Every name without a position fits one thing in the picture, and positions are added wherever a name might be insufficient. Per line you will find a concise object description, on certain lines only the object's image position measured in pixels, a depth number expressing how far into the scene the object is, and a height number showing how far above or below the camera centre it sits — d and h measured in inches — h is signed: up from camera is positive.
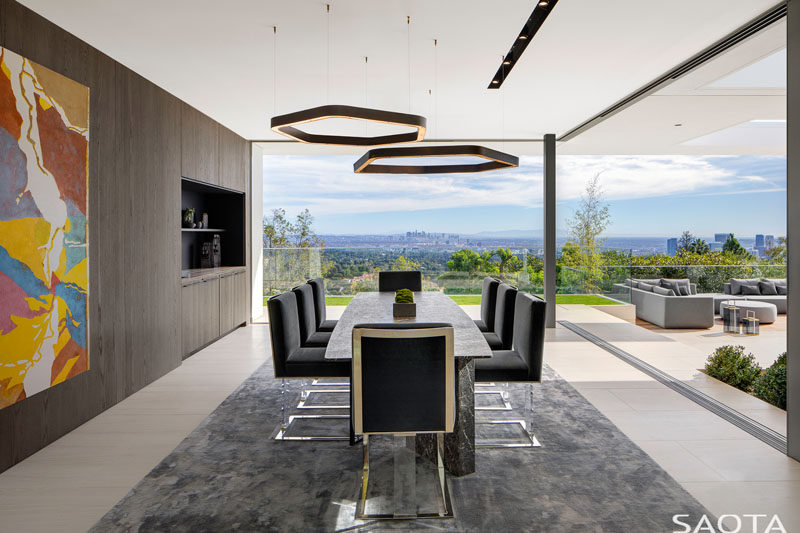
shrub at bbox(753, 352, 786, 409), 145.6 -37.9
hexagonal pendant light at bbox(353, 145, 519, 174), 155.9 +33.8
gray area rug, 88.8 -46.0
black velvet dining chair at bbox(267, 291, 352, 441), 125.2 -25.4
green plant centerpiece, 145.7 -14.1
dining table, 103.8 -24.1
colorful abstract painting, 106.2 +7.6
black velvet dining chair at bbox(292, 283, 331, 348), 155.1 -19.4
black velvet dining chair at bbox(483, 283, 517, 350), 153.1 -19.2
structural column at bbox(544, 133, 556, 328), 269.4 +19.6
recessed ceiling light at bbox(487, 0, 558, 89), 106.0 +54.6
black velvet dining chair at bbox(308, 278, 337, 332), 181.5 -17.1
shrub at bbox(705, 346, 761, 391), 160.1 -36.3
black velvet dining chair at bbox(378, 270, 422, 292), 219.5 -9.4
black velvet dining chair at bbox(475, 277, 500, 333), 178.1 -16.3
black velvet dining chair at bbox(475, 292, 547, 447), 120.3 -25.8
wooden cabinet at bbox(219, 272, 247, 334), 249.2 -22.0
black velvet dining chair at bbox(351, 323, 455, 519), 90.0 -22.7
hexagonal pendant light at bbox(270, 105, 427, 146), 119.0 +35.3
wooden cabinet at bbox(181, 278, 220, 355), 206.5 -23.5
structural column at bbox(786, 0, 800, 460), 109.6 +7.4
